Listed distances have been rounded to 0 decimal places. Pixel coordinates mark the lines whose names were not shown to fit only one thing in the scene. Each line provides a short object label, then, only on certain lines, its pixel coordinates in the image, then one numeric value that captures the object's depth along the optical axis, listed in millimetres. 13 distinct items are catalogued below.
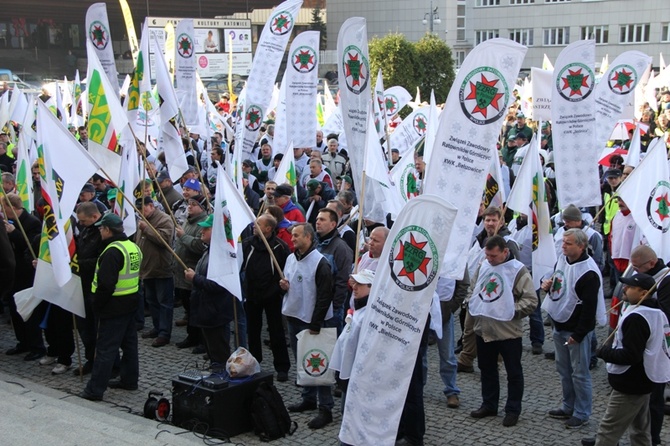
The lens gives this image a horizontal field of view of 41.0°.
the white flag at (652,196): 8703
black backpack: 7785
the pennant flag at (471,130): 7211
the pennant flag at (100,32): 13539
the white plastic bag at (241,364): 8023
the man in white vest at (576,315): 7777
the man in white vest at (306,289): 8398
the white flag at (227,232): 8805
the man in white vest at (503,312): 7980
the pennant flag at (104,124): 10266
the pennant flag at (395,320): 6094
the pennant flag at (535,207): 9422
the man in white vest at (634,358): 6699
